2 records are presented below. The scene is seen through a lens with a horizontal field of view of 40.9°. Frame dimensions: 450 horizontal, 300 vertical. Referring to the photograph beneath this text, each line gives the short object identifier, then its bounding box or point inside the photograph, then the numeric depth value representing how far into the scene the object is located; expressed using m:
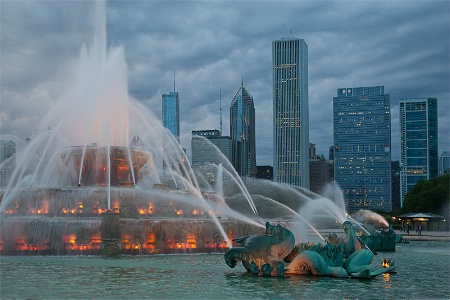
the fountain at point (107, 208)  35.19
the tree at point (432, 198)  103.06
